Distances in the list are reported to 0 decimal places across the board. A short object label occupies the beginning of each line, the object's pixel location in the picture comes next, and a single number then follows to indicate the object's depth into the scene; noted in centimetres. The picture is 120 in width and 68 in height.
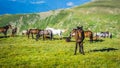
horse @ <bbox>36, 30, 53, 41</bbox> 5872
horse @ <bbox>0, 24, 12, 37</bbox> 6578
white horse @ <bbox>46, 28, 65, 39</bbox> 7151
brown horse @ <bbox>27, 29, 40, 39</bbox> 6300
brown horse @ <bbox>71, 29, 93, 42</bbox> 5689
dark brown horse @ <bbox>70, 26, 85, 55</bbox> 3319
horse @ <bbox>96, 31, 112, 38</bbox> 9048
